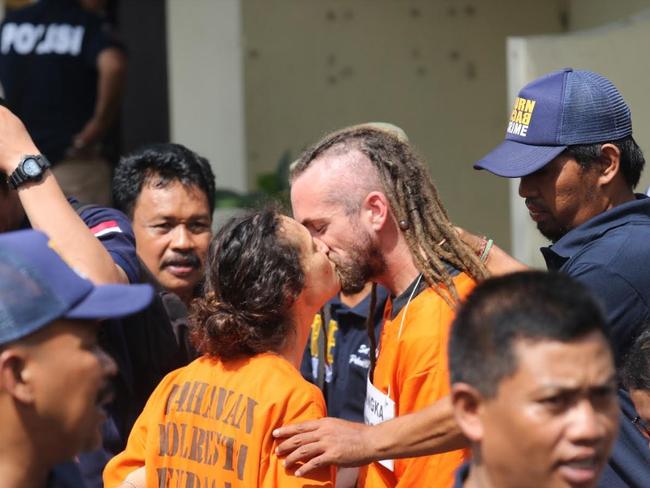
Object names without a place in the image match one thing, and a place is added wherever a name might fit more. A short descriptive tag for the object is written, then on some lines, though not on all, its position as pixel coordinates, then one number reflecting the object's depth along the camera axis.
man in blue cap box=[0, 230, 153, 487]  4.77
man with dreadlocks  6.60
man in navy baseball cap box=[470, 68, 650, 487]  6.82
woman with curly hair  6.30
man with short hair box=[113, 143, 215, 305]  9.54
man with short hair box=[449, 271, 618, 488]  4.63
